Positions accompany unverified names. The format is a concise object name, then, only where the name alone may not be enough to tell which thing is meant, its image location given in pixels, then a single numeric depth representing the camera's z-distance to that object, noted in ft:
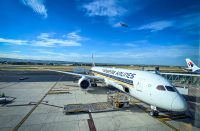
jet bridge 82.89
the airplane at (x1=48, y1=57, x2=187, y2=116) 37.81
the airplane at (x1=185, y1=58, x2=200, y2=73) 144.98
